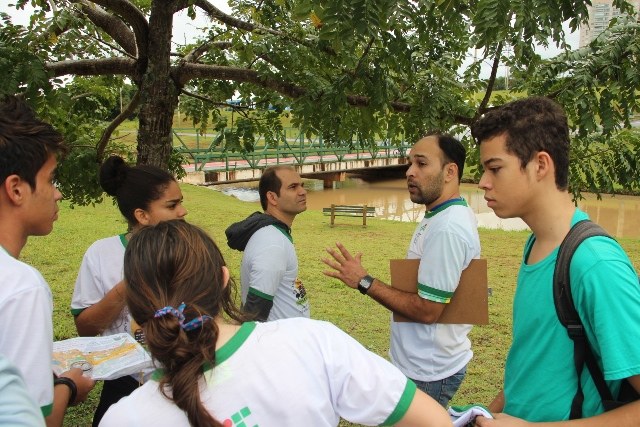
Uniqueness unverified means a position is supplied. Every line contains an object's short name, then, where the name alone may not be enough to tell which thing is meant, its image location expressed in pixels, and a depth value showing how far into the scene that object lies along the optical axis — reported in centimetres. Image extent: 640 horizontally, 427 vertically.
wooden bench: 1374
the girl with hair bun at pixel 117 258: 245
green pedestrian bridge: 2047
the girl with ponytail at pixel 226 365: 124
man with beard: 246
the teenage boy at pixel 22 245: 138
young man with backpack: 139
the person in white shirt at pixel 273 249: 259
